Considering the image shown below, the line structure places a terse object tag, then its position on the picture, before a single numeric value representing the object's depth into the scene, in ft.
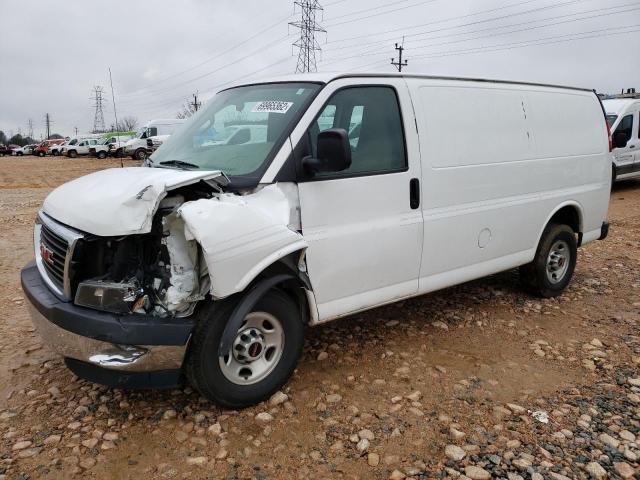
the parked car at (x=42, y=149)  169.68
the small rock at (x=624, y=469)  9.04
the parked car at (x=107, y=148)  134.62
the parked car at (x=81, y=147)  144.66
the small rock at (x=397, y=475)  8.88
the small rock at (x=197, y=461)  9.21
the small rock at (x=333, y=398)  11.21
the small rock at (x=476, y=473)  8.92
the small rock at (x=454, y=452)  9.42
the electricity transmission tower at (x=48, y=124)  370.53
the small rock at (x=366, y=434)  9.97
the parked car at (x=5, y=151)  195.11
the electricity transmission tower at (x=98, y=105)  286.03
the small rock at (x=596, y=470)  9.01
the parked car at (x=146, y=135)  112.10
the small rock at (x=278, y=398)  11.03
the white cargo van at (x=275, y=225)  9.46
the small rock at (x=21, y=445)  9.54
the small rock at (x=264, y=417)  10.45
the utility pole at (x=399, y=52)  152.41
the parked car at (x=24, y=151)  187.62
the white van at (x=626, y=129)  41.29
